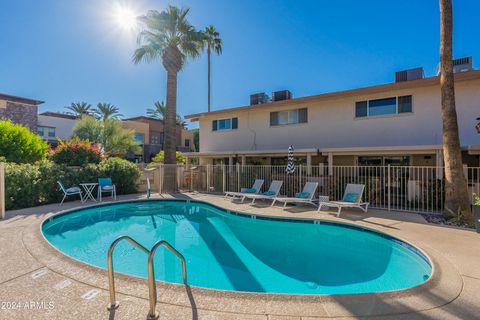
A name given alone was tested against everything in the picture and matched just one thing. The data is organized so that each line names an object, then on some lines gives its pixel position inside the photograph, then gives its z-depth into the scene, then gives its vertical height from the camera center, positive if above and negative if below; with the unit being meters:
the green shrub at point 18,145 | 16.67 +1.28
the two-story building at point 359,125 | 11.98 +2.13
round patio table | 13.08 -1.38
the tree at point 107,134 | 32.06 +3.81
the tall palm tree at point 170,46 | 17.19 +8.12
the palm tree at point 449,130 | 8.58 +1.06
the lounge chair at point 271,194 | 12.59 -1.63
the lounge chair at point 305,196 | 11.33 -1.57
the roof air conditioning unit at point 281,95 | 17.84 +4.75
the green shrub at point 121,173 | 14.88 -0.61
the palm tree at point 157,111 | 43.53 +9.05
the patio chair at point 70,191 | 11.98 -1.34
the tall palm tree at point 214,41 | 31.16 +15.13
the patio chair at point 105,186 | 13.40 -1.25
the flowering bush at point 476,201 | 7.14 -1.16
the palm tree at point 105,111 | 40.43 +8.38
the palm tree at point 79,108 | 42.94 +9.33
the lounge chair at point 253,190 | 13.59 -1.52
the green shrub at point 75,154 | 14.00 +0.53
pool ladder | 3.12 -1.54
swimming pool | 5.31 -2.45
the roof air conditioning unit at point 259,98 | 19.52 +4.94
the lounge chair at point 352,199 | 9.89 -1.55
